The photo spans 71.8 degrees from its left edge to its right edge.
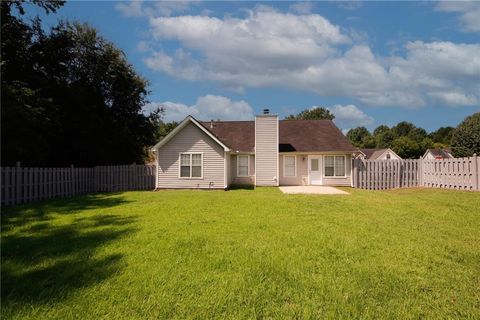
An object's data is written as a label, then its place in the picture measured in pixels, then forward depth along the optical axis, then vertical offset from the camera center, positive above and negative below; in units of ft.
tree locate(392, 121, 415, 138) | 323.33 +37.79
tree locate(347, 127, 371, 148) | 316.40 +31.32
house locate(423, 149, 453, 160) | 204.03 +8.36
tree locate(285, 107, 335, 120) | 239.09 +38.87
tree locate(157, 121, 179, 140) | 195.37 +27.77
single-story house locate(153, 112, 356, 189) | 68.95 +2.93
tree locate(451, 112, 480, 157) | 132.16 +11.65
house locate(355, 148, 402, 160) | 172.04 +6.32
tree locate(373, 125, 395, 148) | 288.59 +24.89
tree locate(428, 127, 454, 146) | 311.88 +30.99
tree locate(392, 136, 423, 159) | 250.57 +14.12
